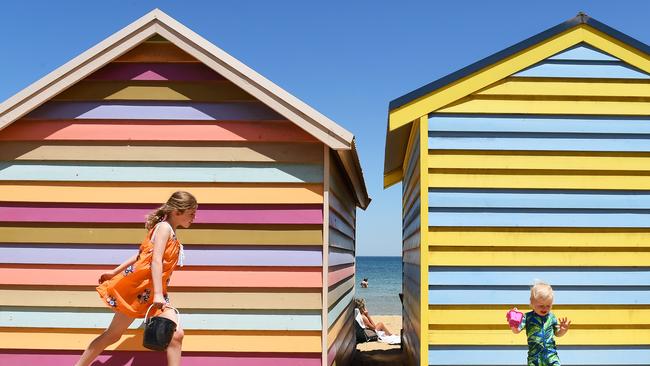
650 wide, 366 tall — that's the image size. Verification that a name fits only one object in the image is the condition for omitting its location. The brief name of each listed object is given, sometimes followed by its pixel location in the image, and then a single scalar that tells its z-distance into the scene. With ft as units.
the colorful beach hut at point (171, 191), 20.21
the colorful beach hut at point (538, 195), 20.52
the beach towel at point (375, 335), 45.14
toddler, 17.24
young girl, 17.20
